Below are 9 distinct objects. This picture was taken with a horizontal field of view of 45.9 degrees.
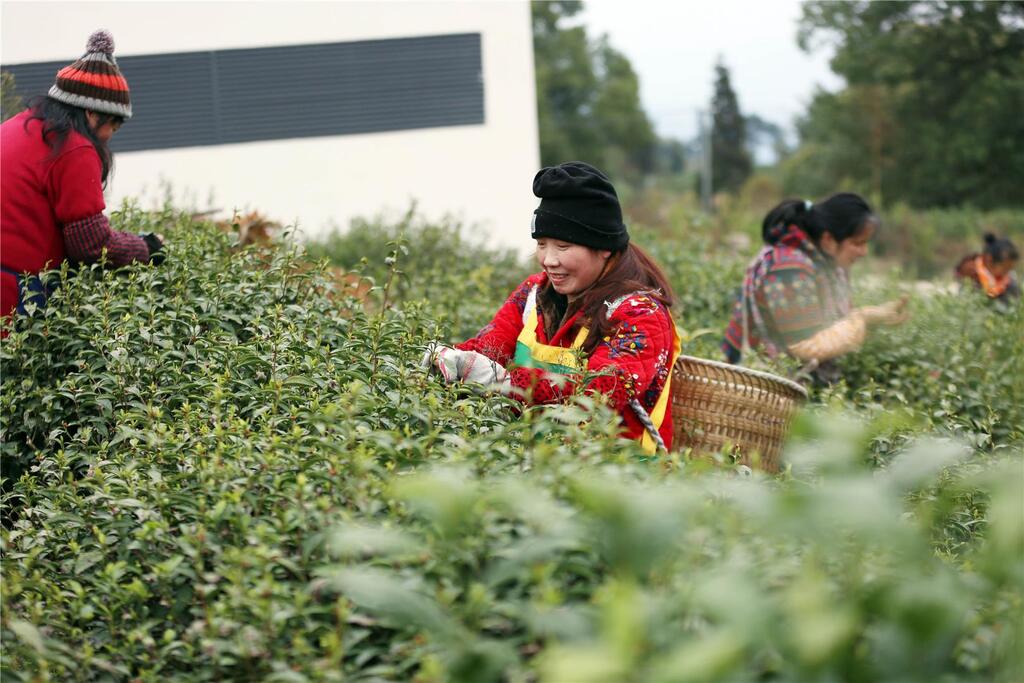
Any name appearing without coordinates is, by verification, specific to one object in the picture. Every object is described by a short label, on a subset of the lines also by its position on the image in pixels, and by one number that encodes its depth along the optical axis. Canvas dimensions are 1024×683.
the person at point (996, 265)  9.02
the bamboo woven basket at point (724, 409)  3.90
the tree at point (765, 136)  49.62
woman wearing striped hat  3.96
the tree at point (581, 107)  48.59
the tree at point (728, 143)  48.19
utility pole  35.09
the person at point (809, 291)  5.24
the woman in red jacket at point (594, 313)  3.51
